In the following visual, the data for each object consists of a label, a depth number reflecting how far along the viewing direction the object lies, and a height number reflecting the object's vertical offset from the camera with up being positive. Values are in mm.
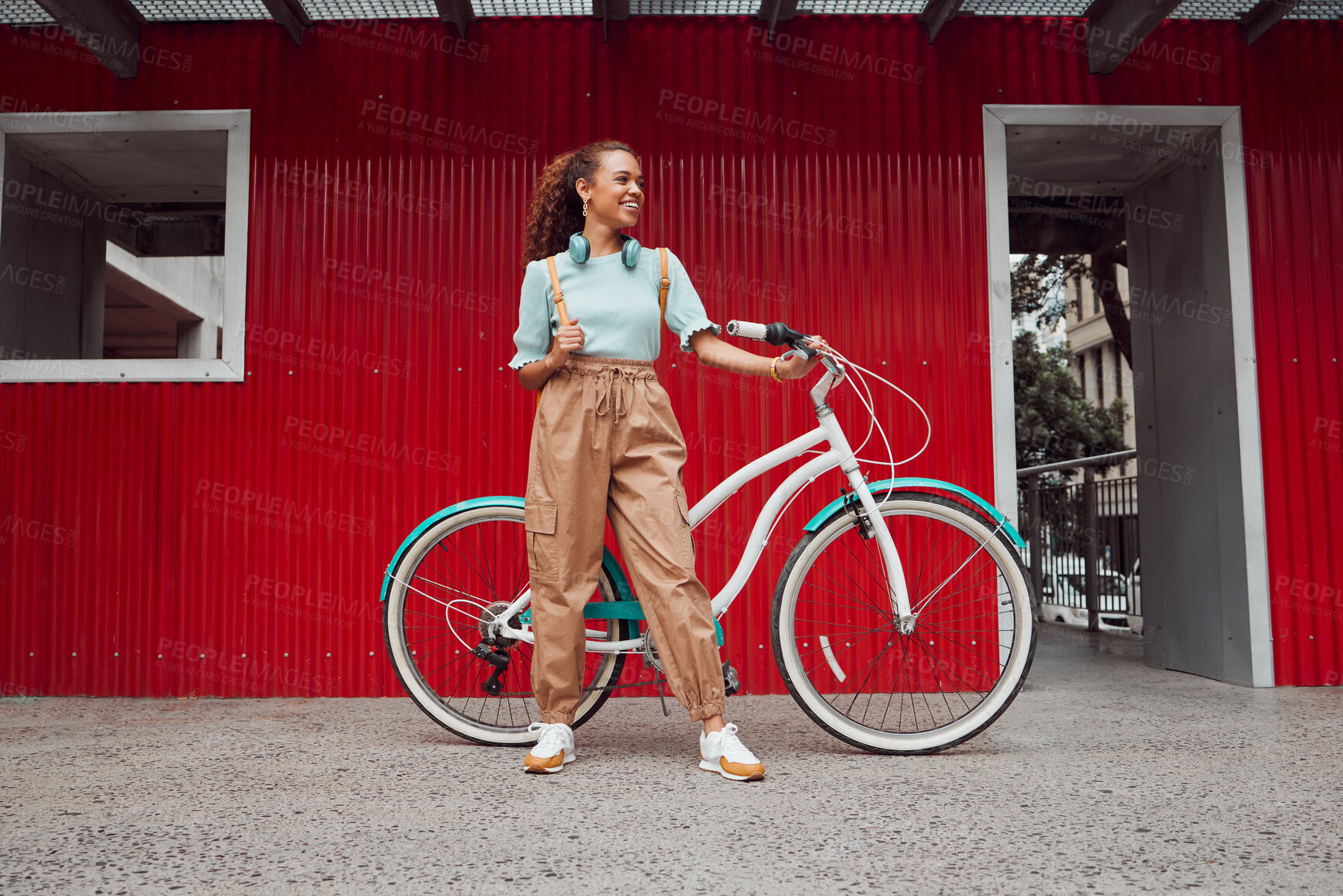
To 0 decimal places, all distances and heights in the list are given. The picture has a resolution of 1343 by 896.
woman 2621 +237
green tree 18328 +2170
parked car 6914 -580
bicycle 2727 -246
